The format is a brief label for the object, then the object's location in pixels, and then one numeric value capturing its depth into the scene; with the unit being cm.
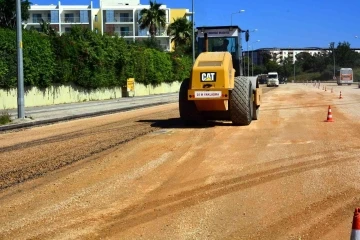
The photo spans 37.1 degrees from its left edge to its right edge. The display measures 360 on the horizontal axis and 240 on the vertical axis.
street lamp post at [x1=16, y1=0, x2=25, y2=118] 2020
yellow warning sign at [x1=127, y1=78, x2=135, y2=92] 4384
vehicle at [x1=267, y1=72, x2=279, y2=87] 8306
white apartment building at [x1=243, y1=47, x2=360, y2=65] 18785
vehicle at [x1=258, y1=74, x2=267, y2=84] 9124
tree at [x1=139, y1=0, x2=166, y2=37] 7356
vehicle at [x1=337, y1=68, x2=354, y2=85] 8988
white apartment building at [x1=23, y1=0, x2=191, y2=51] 9012
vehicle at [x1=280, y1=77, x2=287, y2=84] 12804
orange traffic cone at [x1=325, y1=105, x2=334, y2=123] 1817
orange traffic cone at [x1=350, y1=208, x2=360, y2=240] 394
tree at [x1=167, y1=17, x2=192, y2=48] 7194
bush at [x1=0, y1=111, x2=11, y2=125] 1927
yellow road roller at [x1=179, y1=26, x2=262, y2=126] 1540
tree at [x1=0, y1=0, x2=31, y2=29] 4730
